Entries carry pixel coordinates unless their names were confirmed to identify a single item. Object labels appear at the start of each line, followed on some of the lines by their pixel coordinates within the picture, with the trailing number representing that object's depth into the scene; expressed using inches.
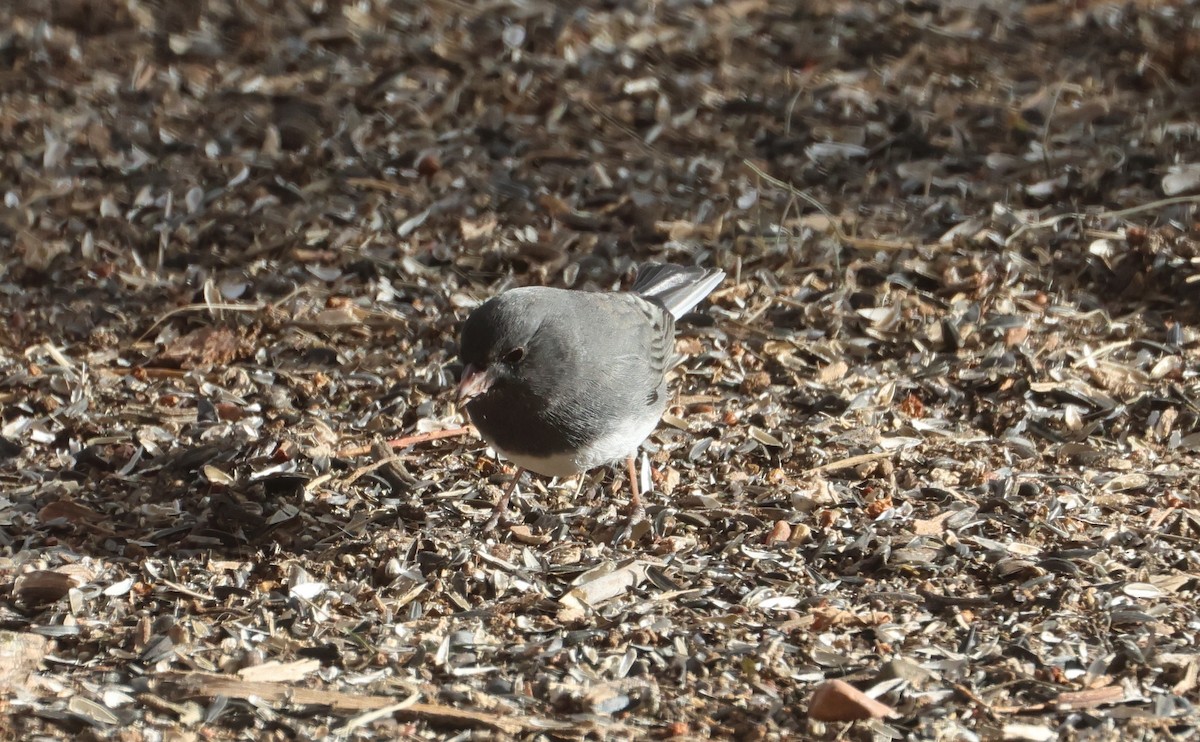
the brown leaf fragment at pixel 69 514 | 273.1
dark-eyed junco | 248.7
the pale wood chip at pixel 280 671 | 222.1
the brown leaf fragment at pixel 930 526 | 262.5
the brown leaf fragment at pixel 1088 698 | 212.2
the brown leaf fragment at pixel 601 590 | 243.0
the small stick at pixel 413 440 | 293.4
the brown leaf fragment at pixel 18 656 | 221.6
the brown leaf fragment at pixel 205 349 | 324.2
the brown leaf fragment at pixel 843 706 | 207.5
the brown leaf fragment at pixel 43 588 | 246.7
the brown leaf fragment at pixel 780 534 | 263.0
